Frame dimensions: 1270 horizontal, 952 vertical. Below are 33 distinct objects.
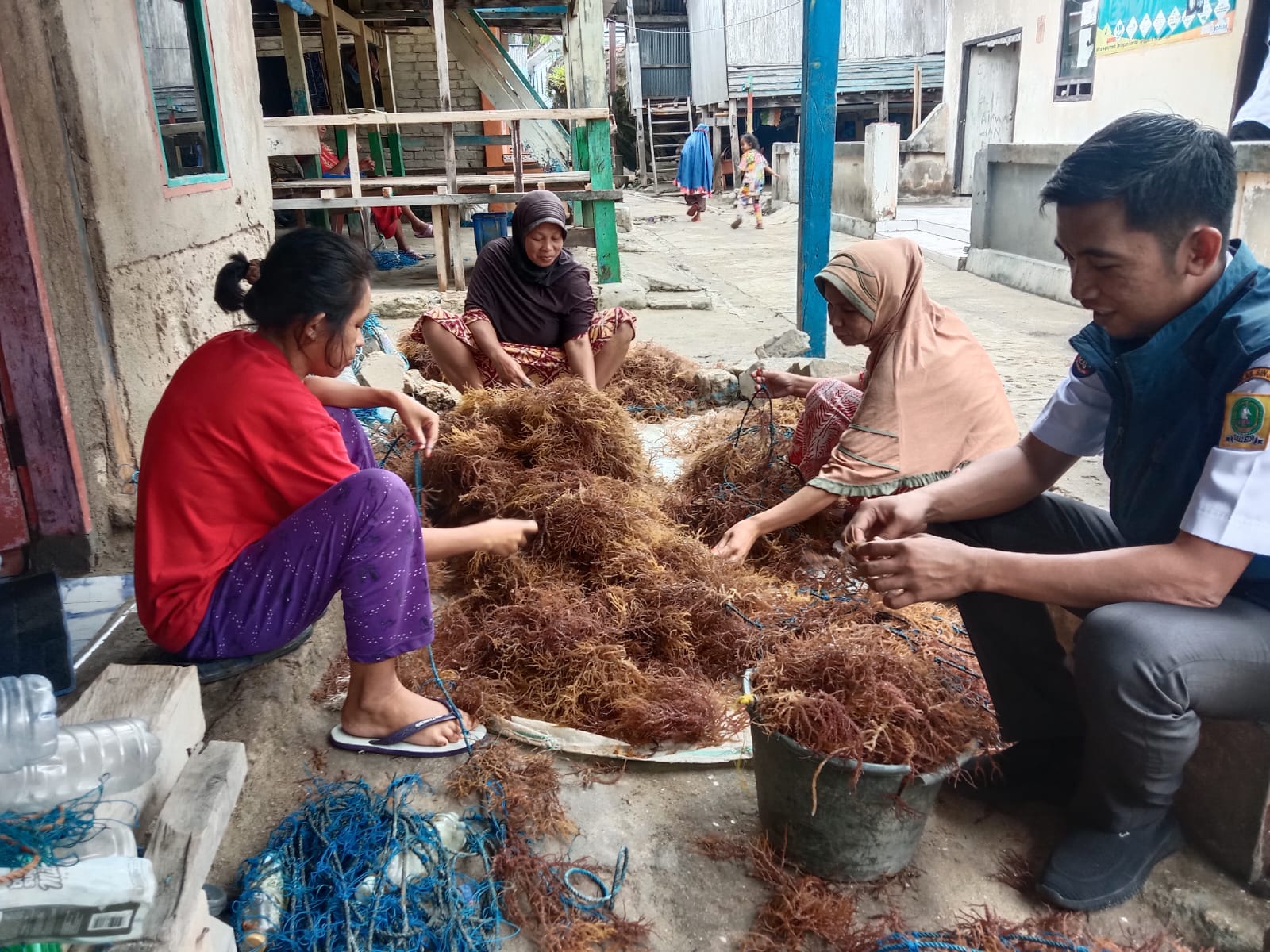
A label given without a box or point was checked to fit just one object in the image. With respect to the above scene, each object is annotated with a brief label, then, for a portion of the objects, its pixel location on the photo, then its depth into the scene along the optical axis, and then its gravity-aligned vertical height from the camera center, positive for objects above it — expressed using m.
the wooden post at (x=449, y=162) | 8.43 +0.01
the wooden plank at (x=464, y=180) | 8.65 -0.15
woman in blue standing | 19.98 -0.31
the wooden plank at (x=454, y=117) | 8.41 +0.39
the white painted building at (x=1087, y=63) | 8.52 +0.90
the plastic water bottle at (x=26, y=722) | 1.32 -0.75
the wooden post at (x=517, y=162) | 8.84 +0.00
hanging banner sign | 8.55 +1.14
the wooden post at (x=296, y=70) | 10.04 +1.02
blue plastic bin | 9.35 -0.60
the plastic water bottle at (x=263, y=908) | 1.69 -1.31
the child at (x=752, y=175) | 18.14 -0.39
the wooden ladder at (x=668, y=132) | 28.81 +0.75
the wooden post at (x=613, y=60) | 26.72 +2.75
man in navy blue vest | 1.67 -0.68
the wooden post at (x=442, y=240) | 8.95 -0.69
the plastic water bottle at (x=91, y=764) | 1.38 -0.86
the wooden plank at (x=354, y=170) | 8.71 -0.03
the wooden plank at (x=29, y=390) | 2.72 -0.61
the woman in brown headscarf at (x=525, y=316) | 4.81 -0.76
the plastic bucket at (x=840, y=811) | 1.81 -1.26
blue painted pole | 5.82 +0.00
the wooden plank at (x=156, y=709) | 1.54 -0.87
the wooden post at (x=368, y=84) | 12.05 +1.00
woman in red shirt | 2.09 -0.71
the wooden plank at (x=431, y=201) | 8.74 -0.33
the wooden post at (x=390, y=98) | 12.53 +0.93
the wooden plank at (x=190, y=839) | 1.27 -0.94
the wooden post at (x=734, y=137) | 23.52 +0.42
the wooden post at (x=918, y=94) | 23.39 +1.29
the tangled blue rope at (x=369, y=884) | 1.75 -1.33
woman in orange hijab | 3.18 -0.81
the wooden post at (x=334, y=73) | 10.48 +1.05
